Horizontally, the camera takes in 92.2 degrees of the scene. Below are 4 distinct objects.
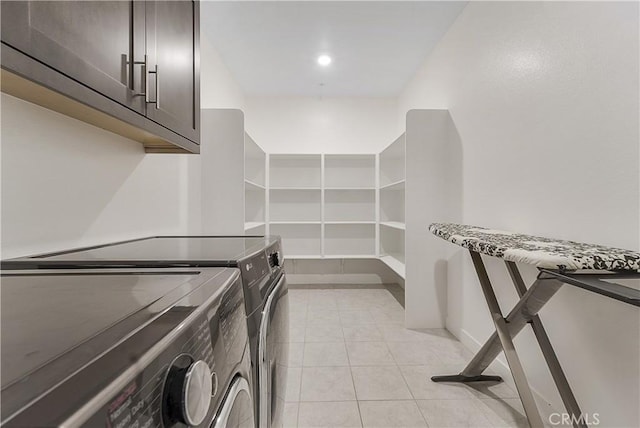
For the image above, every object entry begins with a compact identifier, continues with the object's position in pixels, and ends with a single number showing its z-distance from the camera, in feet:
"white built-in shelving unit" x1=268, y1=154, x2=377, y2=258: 13.51
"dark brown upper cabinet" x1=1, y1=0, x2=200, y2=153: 2.04
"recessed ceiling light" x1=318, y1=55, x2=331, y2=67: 10.04
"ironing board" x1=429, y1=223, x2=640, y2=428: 3.16
